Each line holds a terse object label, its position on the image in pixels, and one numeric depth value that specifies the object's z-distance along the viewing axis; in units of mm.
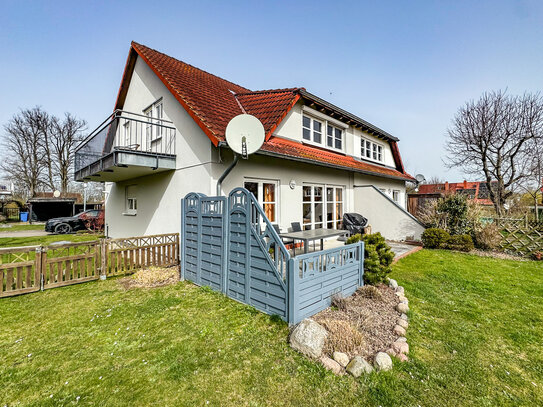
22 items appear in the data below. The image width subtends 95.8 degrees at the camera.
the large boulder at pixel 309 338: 3090
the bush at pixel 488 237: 9148
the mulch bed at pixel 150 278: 5988
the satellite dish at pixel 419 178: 17292
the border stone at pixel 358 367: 2764
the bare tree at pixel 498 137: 14141
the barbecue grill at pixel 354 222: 10109
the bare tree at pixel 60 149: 31141
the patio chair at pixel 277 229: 7110
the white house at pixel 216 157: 7074
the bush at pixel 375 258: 5250
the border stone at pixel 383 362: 2834
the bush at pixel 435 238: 9539
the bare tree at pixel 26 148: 29828
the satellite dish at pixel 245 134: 5648
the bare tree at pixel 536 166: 14438
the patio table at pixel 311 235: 6004
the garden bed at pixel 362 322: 3150
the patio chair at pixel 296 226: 8220
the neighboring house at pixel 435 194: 17180
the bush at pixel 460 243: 9148
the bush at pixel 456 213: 9727
